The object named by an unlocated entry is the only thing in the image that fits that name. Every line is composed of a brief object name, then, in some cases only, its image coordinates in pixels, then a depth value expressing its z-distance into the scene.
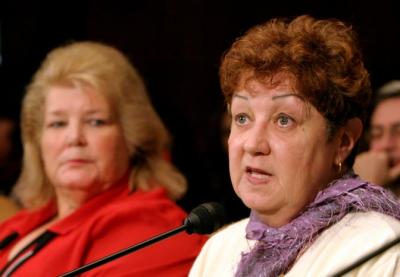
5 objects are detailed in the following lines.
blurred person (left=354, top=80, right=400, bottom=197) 5.23
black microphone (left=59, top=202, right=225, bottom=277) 3.68
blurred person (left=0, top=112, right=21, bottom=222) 7.81
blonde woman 5.27
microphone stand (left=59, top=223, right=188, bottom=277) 3.67
